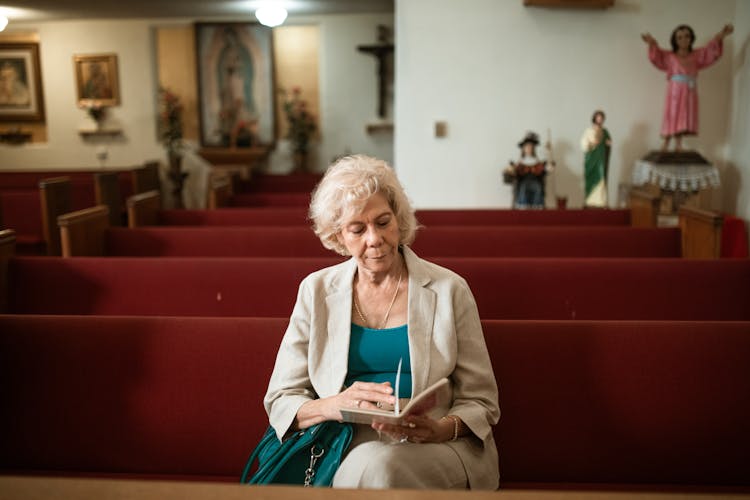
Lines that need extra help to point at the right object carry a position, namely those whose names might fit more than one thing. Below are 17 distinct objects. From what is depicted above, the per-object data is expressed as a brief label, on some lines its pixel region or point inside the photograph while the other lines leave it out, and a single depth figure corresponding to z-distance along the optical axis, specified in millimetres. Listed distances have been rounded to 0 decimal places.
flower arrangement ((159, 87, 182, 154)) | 9125
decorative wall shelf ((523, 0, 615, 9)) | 5793
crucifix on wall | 8766
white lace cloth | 5430
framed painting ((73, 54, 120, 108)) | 9539
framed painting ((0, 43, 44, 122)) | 9586
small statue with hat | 5688
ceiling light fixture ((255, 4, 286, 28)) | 7723
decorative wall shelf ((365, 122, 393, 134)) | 9258
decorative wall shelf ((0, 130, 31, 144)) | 9742
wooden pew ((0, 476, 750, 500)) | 924
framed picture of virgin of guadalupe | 9266
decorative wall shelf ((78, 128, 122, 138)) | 9633
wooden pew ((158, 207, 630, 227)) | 4031
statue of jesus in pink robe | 5418
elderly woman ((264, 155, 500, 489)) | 1617
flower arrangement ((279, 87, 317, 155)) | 9156
